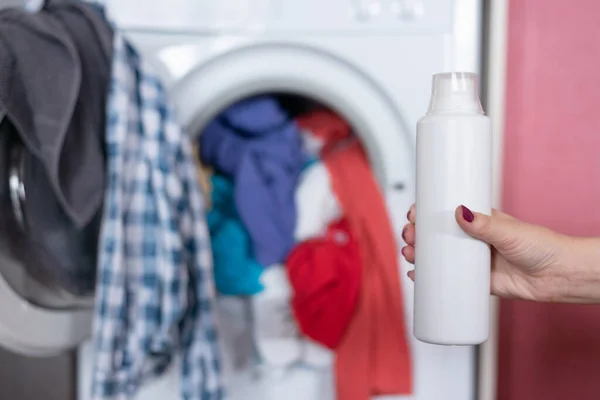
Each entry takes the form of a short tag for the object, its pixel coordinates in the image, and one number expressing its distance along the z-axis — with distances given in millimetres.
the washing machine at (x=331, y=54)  1030
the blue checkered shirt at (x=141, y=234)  862
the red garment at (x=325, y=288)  1040
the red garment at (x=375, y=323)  1043
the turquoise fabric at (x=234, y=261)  1075
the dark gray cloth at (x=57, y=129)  788
